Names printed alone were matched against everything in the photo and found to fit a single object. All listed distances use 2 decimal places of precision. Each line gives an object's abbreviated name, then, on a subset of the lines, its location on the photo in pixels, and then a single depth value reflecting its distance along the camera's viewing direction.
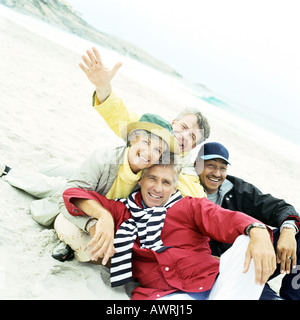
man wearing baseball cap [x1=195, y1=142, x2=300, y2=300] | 2.36
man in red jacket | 1.75
